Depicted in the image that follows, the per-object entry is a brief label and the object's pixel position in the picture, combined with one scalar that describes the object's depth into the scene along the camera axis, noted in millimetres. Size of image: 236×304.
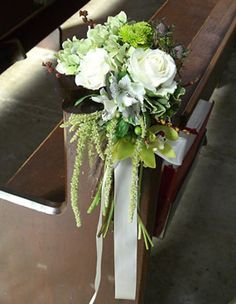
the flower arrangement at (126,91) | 1027
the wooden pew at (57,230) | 1375
